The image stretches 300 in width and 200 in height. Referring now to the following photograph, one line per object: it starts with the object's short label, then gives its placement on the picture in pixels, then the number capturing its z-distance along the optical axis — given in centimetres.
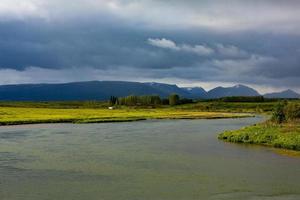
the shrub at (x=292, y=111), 5922
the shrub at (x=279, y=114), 5949
